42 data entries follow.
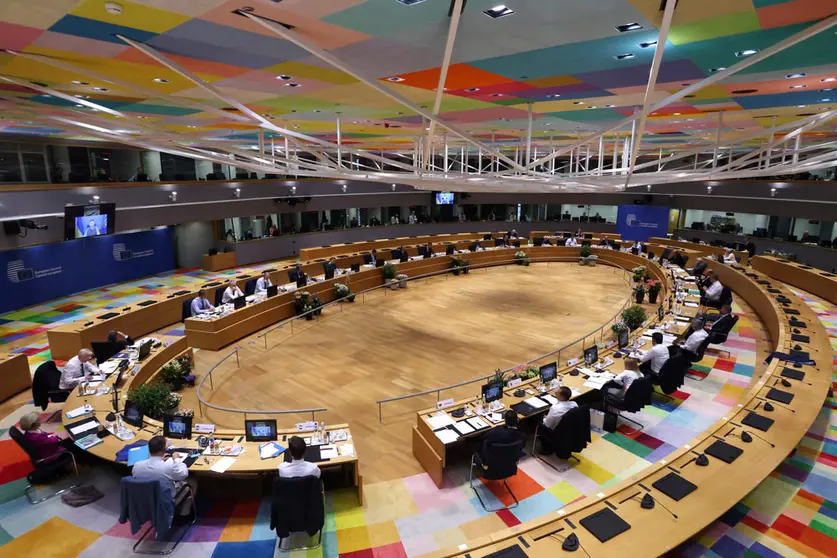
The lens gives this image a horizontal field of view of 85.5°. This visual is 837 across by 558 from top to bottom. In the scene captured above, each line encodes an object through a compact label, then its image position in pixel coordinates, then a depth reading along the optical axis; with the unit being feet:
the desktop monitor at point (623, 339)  28.25
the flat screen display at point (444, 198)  89.30
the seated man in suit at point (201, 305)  36.24
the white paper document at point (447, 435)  19.07
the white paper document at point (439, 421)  20.27
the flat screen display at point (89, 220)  43.01
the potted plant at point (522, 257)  68.65
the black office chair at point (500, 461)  17.43
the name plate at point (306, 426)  19.63
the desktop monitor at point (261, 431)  18.34
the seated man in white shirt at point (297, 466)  15.34
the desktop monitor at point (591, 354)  25.95
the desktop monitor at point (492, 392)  21.75
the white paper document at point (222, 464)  16.88
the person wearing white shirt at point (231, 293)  39.68
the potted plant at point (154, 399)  21.95
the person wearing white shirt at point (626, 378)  23.06
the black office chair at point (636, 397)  22.02
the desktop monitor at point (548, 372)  23.84
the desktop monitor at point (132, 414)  19.81
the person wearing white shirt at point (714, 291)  38.88
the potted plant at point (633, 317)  37.70
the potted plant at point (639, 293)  47.32
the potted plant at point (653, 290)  46.85
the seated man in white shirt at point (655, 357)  25.70
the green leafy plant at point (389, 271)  53.98
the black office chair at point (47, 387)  23.69
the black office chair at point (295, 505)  14.76
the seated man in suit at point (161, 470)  15.23
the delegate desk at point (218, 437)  17.04
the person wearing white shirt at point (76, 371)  24.22
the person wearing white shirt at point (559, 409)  19.54
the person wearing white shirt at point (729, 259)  53.88
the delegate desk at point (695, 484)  12.22
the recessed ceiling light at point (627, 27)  11.45
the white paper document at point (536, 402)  21.64
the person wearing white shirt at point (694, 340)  28.14
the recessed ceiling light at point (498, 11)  10.25
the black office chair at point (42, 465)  18.17
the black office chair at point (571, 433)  19.11
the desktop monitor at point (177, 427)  18.88
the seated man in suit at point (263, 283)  43.16
